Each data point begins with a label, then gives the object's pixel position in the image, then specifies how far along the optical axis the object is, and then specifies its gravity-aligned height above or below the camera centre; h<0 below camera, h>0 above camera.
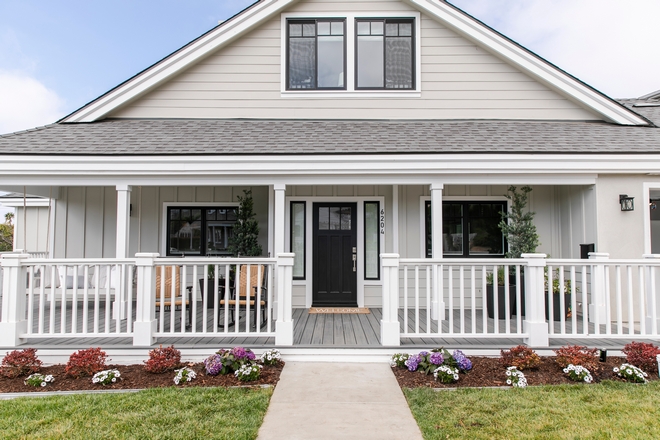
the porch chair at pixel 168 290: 5.74 -0.75
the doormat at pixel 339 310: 7.14 -1.25
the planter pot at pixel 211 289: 6.78 -0.86
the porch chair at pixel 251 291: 5.58 -0.75
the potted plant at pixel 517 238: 6.55 +0.04
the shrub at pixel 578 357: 4.30 -1.28
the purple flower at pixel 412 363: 4.45 -1.38
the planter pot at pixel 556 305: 6.31 -1.03
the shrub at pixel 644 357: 4.36 -1.29
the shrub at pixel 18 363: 4.28 -1.33
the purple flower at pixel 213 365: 4.28 -1.34
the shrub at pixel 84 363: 4.27 -1.32
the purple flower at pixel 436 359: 4.33 -1.30
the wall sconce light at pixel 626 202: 6.06 +0.59
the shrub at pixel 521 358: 4.35 -1.31
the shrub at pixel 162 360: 4.32 -1.31
